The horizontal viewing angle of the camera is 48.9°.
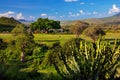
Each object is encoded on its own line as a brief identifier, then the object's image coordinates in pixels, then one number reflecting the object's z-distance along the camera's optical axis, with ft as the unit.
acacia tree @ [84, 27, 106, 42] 129.27
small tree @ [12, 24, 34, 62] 99.84
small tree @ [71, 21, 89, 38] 158.26
